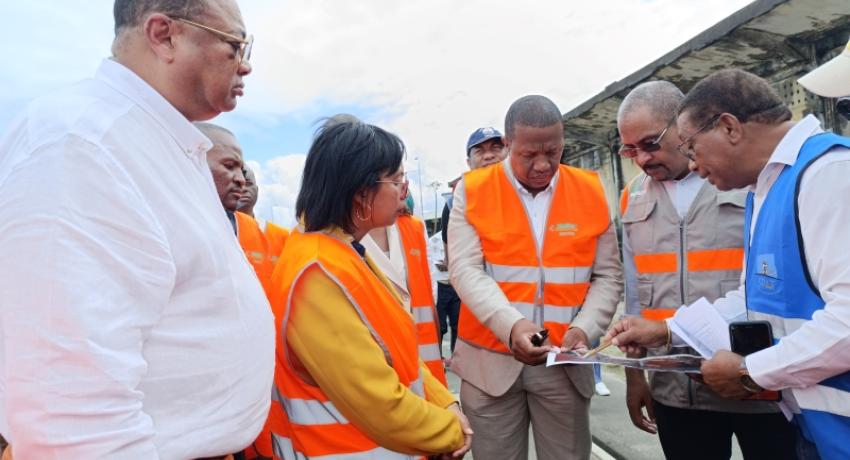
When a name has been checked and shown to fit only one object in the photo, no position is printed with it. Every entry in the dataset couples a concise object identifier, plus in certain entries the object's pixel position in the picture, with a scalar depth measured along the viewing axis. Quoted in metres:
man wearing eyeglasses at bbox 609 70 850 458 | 1.65
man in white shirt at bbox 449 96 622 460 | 2.71
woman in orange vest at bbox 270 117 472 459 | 1.74
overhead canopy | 5.93
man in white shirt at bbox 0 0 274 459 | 0.95
